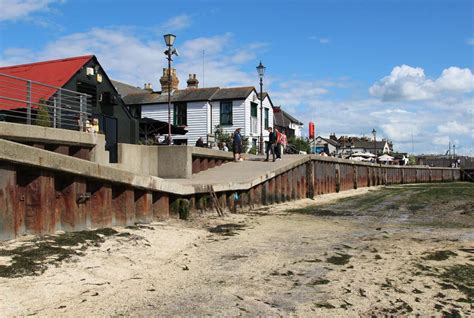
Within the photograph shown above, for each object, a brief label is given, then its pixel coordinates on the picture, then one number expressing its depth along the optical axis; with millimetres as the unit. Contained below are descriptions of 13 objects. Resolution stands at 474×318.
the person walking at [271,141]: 20395
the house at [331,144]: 79925
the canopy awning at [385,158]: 53594
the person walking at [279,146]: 20997
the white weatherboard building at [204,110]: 39438
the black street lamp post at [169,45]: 18562
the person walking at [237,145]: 19391
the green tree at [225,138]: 33400
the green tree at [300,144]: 50384
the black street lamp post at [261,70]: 26703
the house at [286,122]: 58344
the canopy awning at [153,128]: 26984
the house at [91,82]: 20281
